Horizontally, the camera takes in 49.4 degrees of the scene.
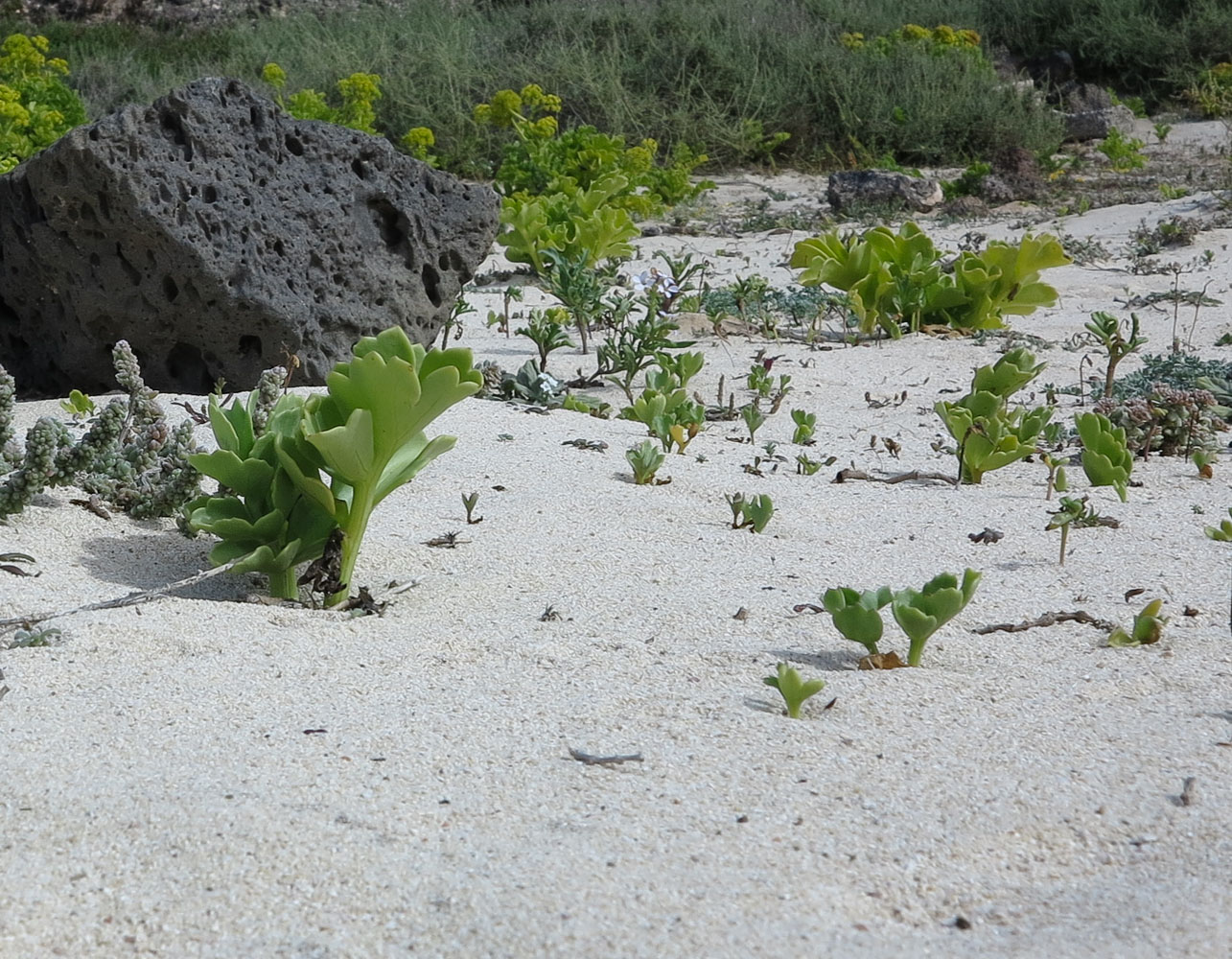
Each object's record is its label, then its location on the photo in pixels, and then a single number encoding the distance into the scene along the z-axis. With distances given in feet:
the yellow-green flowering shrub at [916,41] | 38.52
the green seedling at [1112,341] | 13.08
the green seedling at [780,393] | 13.29
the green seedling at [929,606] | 6.69
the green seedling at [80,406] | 11.75
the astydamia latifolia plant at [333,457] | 7.30
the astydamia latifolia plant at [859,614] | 6.83
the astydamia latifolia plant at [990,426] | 10.73
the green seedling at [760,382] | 13.48
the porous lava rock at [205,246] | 13.03
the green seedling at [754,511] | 9.25
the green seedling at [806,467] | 11.14
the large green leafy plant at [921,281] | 16.56
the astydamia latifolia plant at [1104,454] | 10.27
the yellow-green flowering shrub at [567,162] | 24.86
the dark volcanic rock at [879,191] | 26.94
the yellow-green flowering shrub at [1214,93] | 38.17
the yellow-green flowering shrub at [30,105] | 21.16
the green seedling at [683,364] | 13.30
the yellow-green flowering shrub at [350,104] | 24.63
